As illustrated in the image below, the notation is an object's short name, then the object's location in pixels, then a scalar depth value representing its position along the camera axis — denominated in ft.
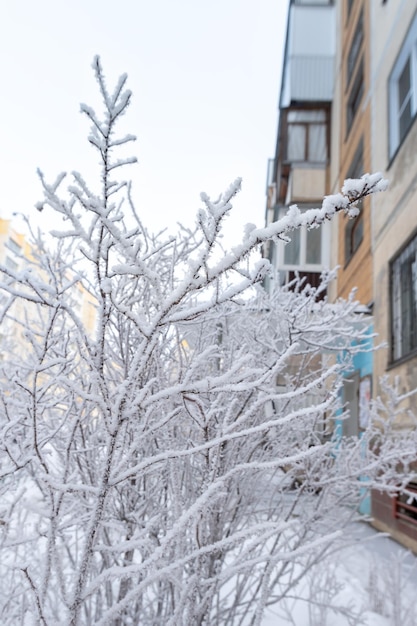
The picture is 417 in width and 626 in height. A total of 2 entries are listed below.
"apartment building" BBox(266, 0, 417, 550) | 25.18
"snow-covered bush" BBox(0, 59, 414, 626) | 3.93
